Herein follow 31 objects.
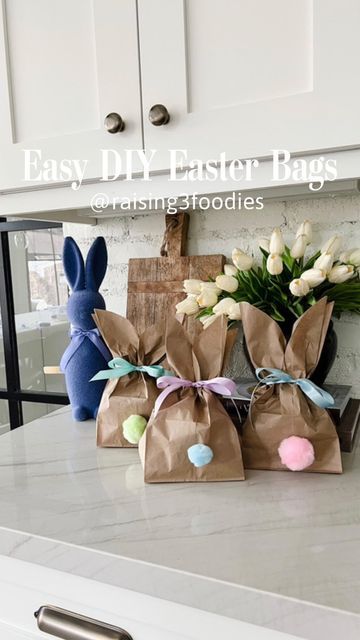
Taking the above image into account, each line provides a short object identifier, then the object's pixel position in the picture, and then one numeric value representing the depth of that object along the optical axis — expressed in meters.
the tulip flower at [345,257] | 0.96
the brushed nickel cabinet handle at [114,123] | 0.83
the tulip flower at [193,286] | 1.01
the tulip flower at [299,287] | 0.86
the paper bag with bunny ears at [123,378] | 0.88
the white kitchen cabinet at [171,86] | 0.71
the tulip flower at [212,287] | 0.99
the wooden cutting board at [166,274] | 1.15
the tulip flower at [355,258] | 0.93
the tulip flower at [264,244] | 1.00
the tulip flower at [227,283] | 0.97
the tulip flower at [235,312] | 0.93
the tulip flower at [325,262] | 0.87
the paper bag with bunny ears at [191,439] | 0.72
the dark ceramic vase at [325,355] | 0.94
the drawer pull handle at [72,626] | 0.60
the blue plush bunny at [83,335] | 1.04
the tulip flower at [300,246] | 0.93
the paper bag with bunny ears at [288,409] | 0.73
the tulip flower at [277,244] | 0.91
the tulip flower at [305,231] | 0.94
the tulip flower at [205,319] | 0.92
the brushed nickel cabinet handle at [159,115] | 0.79
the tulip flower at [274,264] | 0.89
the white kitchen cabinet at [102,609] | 0.55
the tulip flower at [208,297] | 0.98
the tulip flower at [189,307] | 1.01
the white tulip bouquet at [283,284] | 0.89
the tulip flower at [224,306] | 0.94
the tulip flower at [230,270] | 1.04
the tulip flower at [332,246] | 0.90
